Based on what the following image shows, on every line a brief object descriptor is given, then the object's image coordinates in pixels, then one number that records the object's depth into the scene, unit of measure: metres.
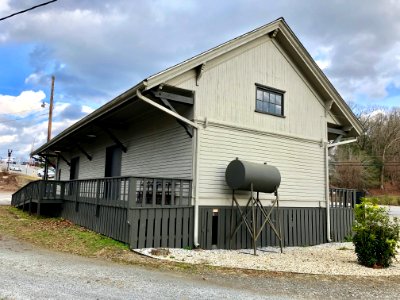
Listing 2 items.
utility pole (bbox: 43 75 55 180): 29.34
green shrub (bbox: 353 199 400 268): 8.59
